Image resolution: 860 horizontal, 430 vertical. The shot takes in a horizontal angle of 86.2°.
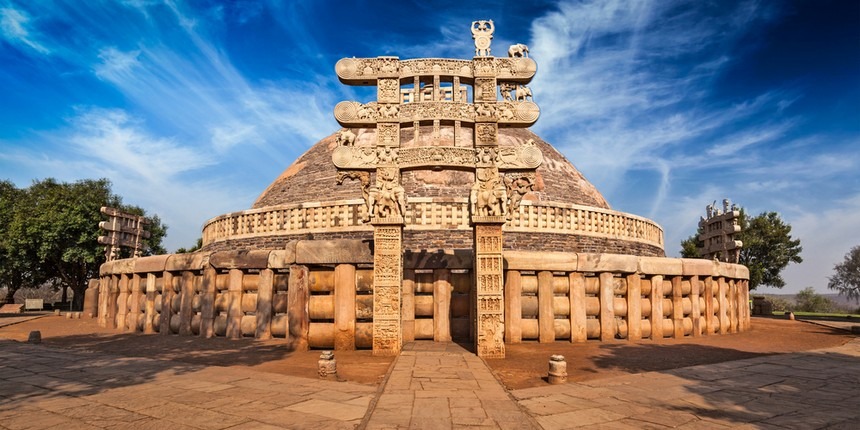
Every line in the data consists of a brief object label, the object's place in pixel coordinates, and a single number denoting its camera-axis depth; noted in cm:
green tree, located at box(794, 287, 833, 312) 4197
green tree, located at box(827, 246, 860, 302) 5259
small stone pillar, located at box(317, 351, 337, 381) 593
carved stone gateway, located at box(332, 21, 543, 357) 795
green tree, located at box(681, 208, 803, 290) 3628
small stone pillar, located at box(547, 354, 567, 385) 568
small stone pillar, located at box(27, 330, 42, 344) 1003
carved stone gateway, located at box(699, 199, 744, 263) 1956
